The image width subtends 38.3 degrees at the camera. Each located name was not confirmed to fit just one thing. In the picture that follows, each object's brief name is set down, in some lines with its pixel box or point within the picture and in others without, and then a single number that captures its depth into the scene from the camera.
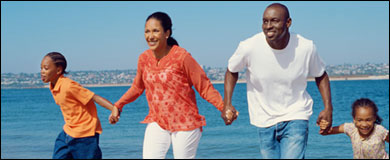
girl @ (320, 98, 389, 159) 4.83
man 4.58
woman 4.92
